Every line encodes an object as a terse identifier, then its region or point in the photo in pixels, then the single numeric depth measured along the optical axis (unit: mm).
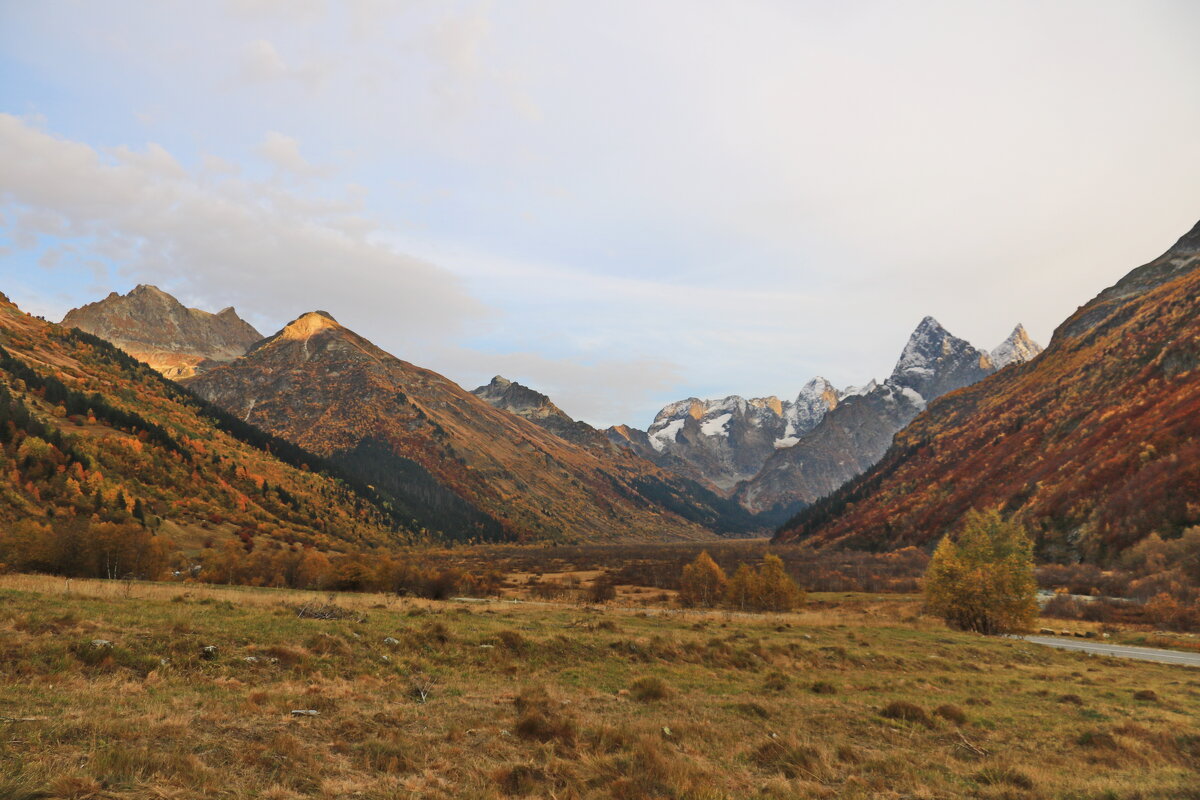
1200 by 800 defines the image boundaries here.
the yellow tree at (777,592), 75250
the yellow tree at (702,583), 83938
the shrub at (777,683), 23391
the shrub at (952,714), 19281
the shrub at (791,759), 12680
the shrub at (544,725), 13594
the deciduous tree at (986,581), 52438
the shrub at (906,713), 18609
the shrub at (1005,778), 12531
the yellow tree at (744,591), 76750
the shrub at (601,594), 70000
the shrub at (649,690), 19688
